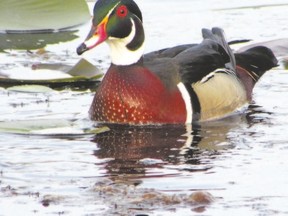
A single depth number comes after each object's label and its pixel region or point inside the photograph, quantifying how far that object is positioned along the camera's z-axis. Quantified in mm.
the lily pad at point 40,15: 12023
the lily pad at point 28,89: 10109
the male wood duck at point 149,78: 9055
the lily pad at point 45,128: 8641
